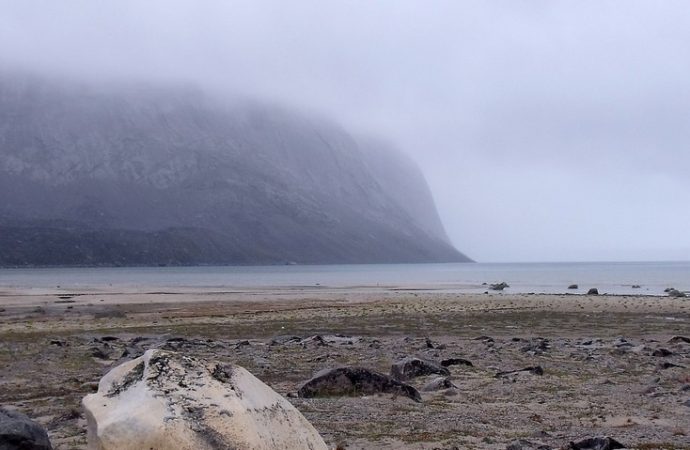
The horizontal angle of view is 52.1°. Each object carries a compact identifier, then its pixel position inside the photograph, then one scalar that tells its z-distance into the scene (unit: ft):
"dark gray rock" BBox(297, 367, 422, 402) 51.52
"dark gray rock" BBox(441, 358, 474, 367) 68.08
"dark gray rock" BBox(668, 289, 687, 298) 230.52
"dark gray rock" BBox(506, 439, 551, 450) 34.42
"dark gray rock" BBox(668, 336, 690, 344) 90.14
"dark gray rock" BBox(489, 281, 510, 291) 305.12
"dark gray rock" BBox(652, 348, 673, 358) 75.36
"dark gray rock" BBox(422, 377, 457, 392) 54.13
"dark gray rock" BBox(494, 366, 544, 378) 61.82
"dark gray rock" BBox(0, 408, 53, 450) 30.30
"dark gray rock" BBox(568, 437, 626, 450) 33.94
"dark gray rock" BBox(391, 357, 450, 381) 60.29
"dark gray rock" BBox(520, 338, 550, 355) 79.37
